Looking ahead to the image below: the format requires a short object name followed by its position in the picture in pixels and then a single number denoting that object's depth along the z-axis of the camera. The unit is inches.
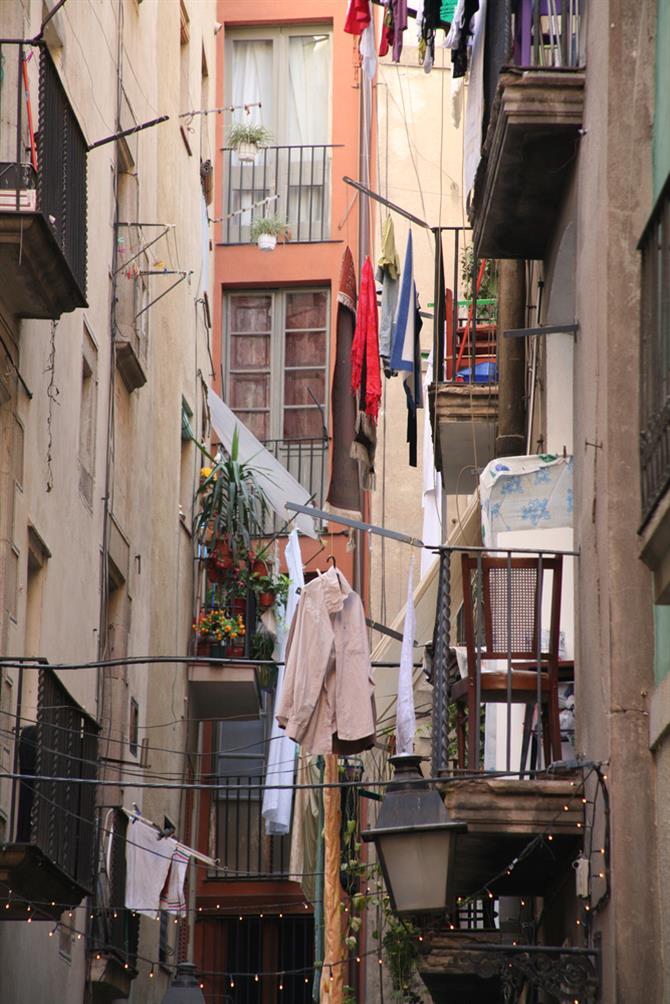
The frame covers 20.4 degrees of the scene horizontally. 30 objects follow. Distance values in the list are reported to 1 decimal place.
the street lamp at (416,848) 361.4
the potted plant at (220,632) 940.6
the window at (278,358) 1091.9
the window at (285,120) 1119.0
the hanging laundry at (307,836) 757.3
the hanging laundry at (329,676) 458.0
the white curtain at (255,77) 1136.8
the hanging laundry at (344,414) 693.3
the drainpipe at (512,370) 608.4
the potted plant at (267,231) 1090.1
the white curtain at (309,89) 1132.5
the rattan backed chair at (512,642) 401.4
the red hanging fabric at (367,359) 685.9
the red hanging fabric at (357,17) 639.1
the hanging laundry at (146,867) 724.0
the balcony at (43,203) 492.4
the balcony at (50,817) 492.1
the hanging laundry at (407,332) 694.5
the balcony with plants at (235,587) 933.2
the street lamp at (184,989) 624.4
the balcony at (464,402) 637.9
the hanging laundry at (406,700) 433.1
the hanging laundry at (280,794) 797.9
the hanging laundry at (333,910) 529.3
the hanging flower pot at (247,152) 1090.1
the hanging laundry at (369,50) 674.8
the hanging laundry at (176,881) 740.6
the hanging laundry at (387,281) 727.7
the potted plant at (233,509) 936.3
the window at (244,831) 985.5
